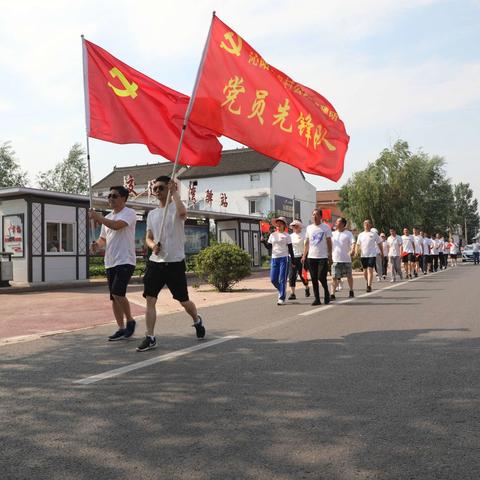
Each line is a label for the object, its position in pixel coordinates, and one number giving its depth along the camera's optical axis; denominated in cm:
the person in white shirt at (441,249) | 2938
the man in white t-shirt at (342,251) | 1319
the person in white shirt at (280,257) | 1170
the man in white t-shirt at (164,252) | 630
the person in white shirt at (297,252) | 1379
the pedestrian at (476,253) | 3946
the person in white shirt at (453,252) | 3947
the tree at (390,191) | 4156
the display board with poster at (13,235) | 2034
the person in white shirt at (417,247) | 2269
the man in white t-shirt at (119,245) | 677
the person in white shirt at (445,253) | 3271
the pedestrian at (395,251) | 2050
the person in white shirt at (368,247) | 1600
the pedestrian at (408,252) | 2198
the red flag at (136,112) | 707
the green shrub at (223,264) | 1666
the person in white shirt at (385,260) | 2149
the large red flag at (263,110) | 733
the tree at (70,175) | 6900
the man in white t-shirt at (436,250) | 2728
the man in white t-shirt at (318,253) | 1110
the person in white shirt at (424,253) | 2512
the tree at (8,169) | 6431
